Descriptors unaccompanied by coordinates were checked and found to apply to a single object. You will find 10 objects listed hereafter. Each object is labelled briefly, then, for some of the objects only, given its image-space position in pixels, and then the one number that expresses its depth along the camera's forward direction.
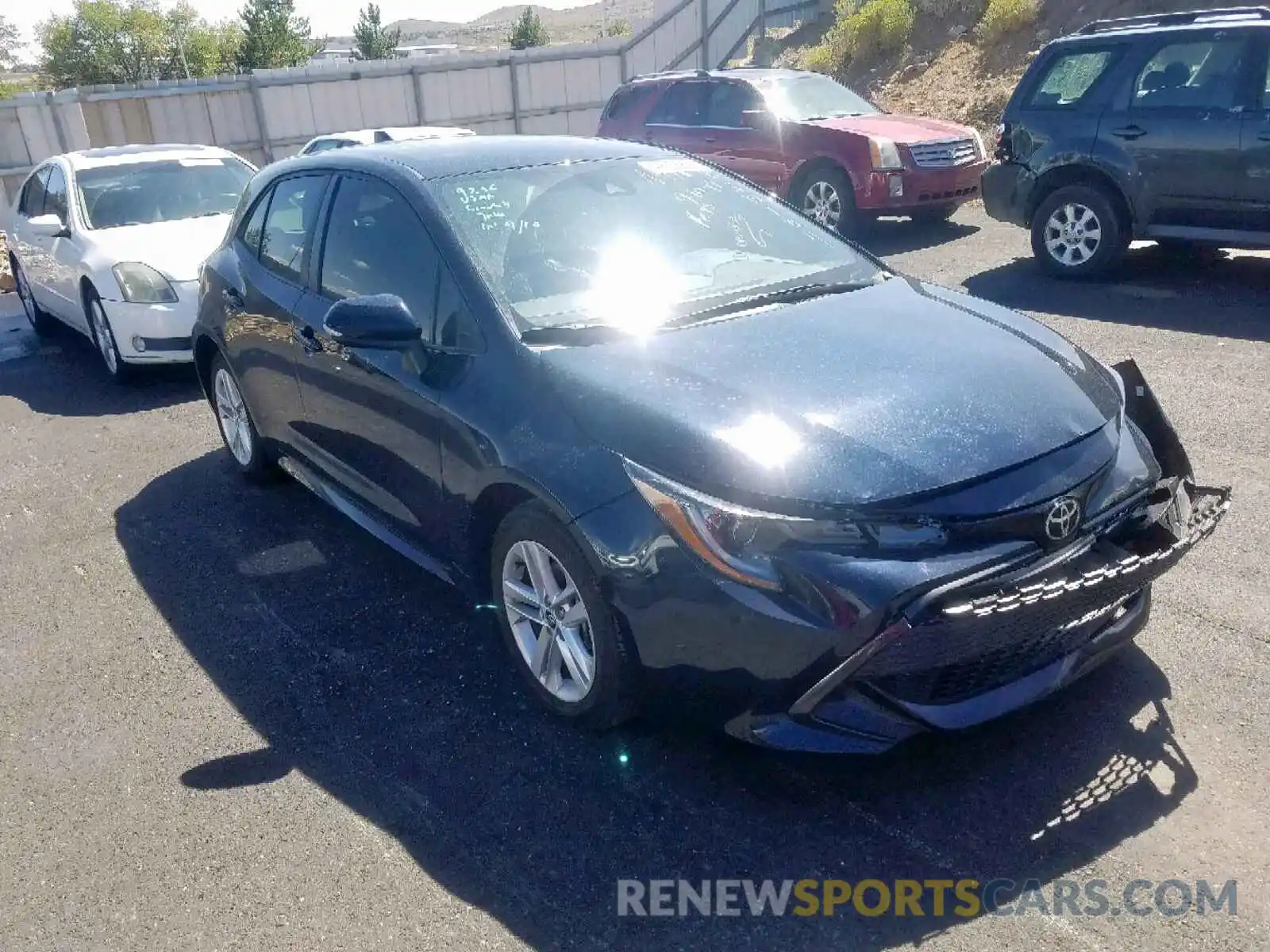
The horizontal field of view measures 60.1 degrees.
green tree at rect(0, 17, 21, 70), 76.56
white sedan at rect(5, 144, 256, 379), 7.53
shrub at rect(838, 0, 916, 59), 20.20
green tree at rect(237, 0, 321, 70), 47.47
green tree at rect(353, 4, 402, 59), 51.78
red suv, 10.77
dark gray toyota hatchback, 2.74
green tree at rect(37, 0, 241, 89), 51.81
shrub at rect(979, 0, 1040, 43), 18.03
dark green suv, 7.76
